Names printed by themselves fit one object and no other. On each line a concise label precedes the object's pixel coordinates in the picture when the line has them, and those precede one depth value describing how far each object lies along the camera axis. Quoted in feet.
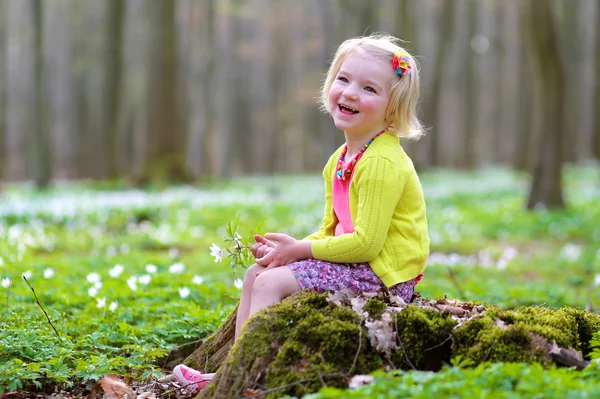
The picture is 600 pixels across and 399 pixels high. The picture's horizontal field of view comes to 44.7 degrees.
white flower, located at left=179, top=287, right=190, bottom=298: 17.39
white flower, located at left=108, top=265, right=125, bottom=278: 18.78
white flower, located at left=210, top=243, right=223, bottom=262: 12.24
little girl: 11.76
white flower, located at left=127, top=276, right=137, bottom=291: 17.77
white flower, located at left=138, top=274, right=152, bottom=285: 18.06
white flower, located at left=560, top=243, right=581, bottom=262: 31.63
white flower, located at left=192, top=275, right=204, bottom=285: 18.21
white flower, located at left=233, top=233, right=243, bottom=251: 12.58
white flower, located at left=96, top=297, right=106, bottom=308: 16.16
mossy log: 10.43
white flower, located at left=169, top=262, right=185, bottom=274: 18.88
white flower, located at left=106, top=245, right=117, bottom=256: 30.31
